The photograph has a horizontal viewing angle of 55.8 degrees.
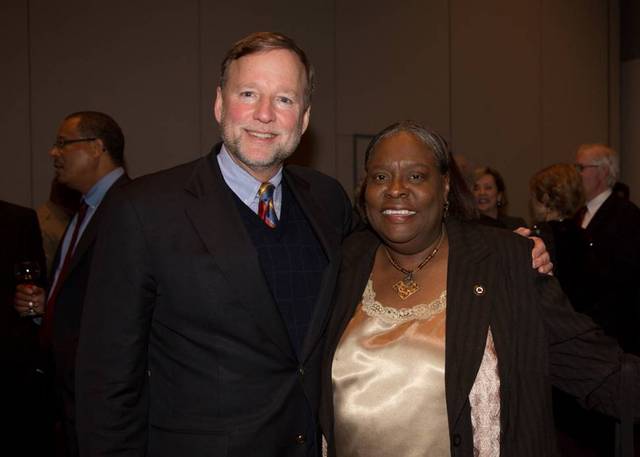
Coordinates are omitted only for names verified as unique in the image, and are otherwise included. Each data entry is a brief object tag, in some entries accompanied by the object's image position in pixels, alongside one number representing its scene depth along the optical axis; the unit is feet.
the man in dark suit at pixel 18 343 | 9.45
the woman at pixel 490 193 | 15.89
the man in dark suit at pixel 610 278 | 12.04
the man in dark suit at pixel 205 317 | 5.28
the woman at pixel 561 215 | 12.03
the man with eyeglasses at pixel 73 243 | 8.18
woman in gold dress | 5.60
